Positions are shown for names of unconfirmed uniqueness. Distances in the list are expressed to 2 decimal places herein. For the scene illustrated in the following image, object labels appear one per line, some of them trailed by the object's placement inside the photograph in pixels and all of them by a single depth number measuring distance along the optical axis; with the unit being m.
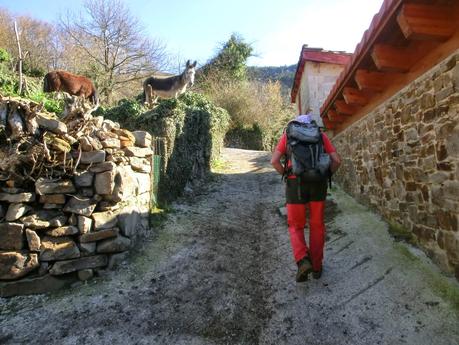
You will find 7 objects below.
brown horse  7.84
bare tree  14.74
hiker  3.39
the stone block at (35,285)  3.51
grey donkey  9.34
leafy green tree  20.34
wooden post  7.47
